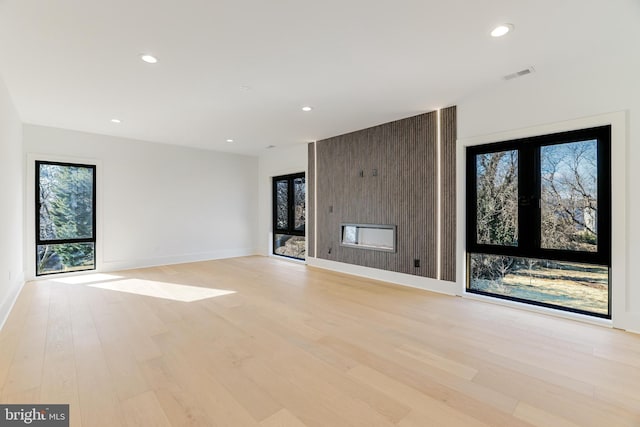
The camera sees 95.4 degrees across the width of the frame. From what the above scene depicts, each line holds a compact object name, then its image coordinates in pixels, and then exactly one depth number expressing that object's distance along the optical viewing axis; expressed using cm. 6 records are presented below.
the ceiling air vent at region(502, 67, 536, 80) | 303
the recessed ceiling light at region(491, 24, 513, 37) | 230
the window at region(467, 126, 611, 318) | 299
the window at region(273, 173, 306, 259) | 670
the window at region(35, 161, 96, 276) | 489
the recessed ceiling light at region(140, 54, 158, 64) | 268
